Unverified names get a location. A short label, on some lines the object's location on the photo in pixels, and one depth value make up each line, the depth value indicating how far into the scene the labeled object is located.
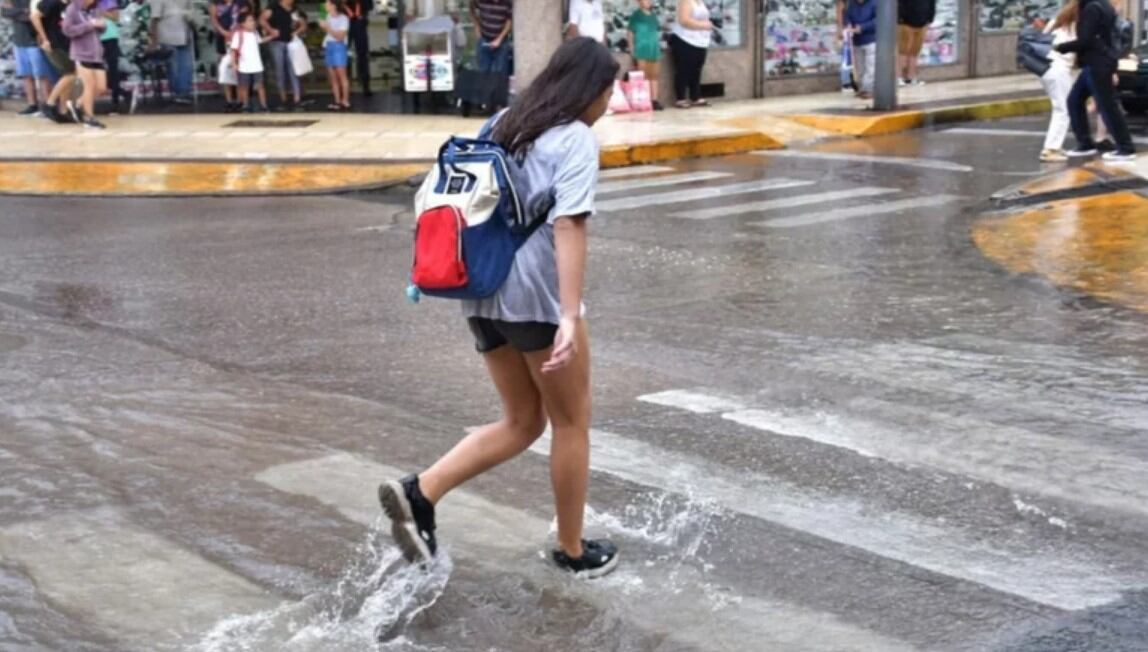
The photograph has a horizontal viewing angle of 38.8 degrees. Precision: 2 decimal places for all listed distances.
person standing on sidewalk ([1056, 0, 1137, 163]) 15.66
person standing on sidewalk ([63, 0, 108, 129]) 19.48
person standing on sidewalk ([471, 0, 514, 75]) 20.83
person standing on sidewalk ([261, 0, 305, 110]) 22.12
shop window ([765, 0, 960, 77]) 24.62
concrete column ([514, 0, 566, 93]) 20.98
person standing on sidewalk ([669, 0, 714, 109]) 22.11
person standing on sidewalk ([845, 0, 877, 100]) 23.22
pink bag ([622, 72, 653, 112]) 21.80
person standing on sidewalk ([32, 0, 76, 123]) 19.97
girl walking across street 4.83
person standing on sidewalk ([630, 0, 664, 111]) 21.95
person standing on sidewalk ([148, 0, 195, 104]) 22.44
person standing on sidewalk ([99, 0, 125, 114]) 21.91
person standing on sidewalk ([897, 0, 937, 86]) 24.94
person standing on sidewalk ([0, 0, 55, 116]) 21.34
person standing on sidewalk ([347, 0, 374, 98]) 23.05
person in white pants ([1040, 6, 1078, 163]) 16.23
